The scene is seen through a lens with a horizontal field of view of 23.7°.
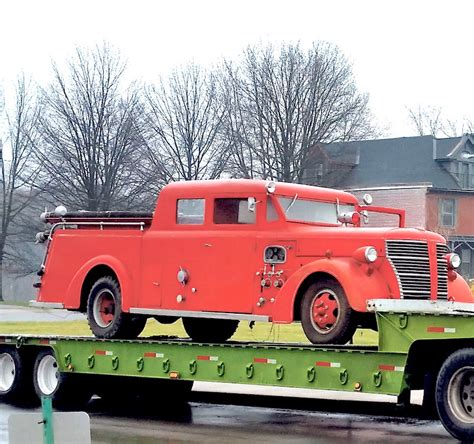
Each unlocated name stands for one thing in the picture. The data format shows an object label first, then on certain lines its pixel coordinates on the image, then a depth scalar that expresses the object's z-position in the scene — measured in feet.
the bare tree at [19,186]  168.96
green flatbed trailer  35.86
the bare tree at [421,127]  280.72
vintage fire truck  40.93
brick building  187.42
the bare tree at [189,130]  163.32
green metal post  17.57
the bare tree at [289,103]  167.02
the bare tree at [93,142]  155.43
